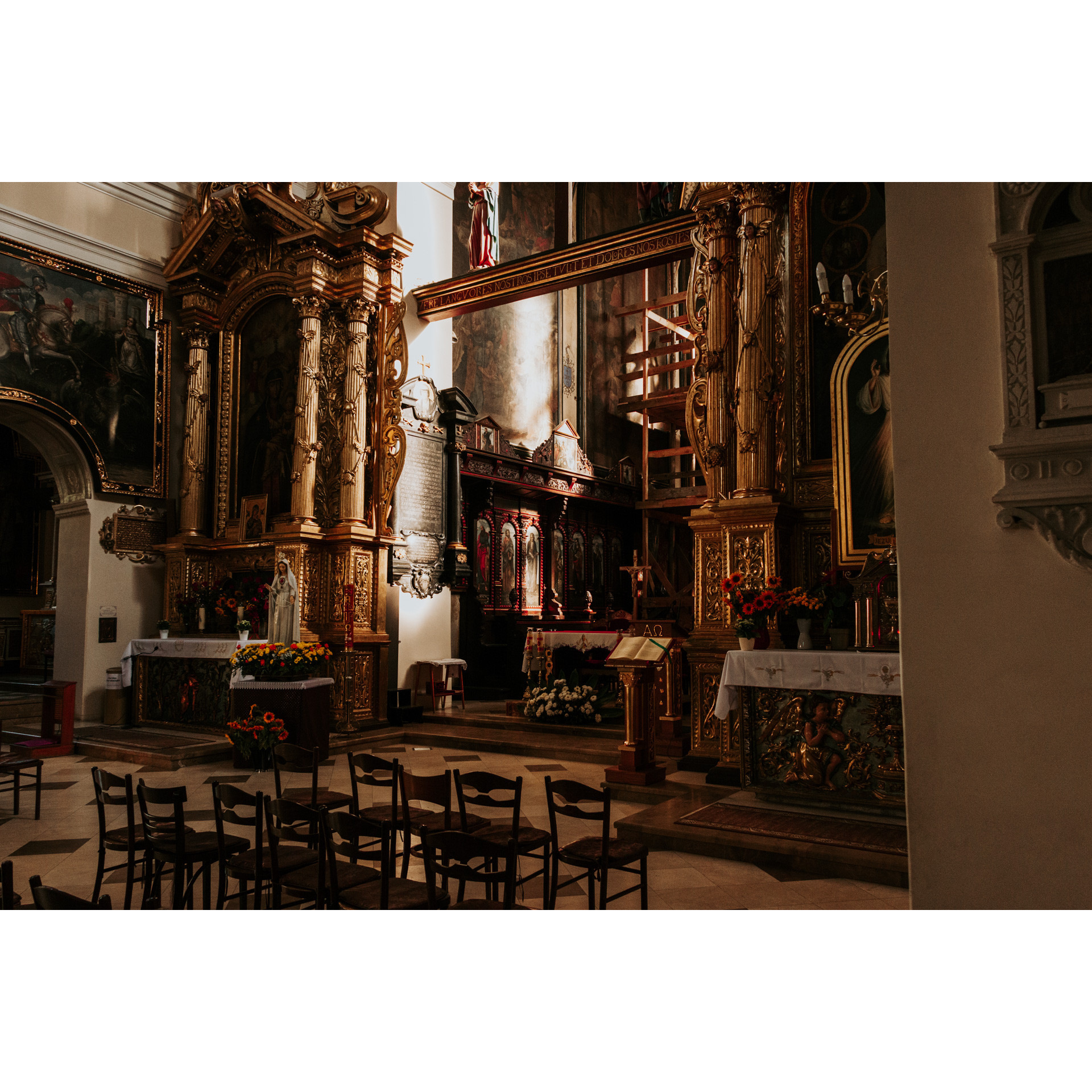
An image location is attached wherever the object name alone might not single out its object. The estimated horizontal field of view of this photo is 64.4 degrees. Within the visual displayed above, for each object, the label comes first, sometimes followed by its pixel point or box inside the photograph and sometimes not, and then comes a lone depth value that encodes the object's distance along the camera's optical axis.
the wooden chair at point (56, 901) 2.38
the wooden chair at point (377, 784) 4.36
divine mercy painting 7.05
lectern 7.13
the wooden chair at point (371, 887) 3.10
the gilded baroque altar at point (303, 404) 10.73
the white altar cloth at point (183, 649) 9.82
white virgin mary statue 9.67
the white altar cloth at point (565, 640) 10.77
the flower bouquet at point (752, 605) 6.63
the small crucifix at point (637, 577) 11.01
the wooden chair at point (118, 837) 3.96
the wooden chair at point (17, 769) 6.22
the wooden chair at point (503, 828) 3.67
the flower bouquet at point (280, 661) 8.69
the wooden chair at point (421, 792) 3.73
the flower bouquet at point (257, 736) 8.27
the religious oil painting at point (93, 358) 10.37
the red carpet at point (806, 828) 5.14
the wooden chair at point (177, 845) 3.62
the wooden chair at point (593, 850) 3.70
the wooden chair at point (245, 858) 3.68
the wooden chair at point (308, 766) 4.56
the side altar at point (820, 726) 5.63
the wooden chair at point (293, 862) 3.35
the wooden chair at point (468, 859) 2.92
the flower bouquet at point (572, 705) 9.95
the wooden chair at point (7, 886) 2.54
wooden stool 11.60
